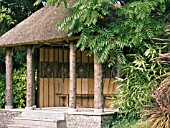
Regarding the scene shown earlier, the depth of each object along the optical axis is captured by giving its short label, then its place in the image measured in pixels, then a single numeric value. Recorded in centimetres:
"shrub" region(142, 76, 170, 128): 853
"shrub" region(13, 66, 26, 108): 1491
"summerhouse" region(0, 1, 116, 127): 1123
